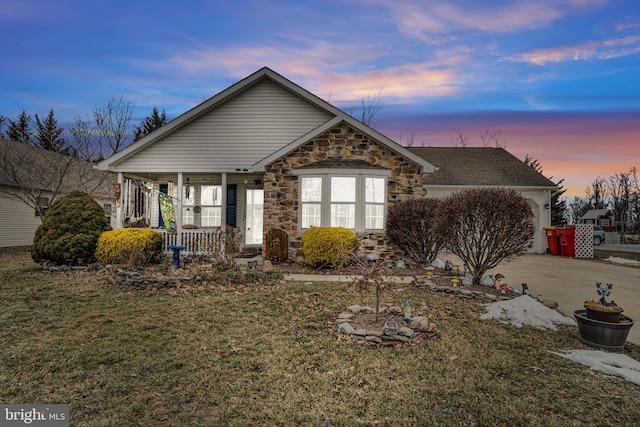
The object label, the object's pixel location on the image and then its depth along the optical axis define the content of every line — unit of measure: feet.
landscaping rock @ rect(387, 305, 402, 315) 18.23
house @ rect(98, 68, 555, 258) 37.24
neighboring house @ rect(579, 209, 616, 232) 128.85
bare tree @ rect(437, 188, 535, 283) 23.23
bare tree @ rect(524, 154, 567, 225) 80.23
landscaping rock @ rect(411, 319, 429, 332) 15.98
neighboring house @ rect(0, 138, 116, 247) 58.39
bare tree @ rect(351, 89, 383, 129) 88.02
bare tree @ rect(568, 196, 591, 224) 155.84
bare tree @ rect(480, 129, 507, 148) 107.24
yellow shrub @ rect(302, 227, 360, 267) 32.40
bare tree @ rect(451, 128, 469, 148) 111.04
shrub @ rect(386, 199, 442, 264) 33.35
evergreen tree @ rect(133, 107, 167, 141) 114.83
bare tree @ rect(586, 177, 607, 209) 147.32
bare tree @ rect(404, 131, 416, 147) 109.09
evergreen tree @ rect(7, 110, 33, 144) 110.93
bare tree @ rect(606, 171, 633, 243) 128.07
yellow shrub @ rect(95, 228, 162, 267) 31.89
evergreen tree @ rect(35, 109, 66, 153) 93.50
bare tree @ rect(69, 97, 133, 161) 73.56
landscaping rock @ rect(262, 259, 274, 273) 29.81
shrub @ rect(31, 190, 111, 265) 32.55
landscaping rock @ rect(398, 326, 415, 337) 15.25
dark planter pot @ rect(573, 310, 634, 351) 14.61
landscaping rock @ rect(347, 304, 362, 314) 18.58
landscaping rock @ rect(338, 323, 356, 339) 15.75
